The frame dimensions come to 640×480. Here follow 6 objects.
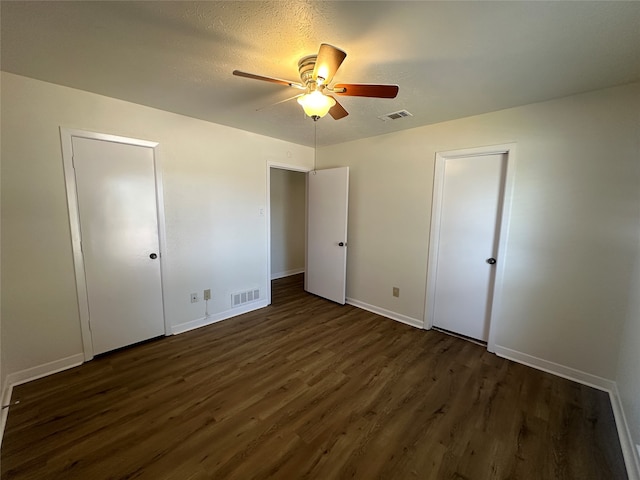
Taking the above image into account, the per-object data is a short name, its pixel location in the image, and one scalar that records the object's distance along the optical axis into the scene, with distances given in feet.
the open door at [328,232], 12.17
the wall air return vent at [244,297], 11.27
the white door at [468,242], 8.71
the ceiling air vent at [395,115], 8.43
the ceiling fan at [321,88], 4.77
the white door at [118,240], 7.57
